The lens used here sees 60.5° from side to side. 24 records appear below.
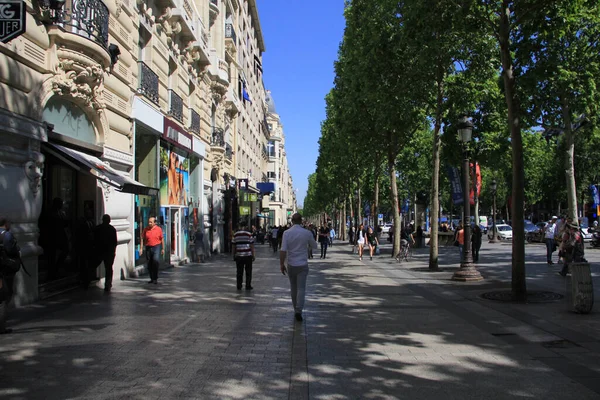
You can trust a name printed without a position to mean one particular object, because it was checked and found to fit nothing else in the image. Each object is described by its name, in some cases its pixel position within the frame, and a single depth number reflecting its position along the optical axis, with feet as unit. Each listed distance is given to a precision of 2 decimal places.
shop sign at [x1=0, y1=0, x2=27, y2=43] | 24.40
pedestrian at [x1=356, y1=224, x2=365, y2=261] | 79.56
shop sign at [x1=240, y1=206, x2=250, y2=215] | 114.54
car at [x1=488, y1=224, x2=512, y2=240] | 143.45
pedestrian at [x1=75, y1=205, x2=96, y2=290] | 40.22
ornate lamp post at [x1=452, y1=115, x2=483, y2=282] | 48.06
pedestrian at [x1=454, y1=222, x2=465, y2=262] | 61.26
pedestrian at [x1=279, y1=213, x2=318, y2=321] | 28.63
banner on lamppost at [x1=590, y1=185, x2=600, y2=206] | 127.81
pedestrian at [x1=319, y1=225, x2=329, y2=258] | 82.91
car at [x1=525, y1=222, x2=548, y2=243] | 115.96
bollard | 29.01
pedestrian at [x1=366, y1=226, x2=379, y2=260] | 83.05
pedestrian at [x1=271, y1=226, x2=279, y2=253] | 104.99
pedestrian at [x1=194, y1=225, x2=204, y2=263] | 72.75
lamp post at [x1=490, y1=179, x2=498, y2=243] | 125.13
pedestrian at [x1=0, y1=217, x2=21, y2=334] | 22.39
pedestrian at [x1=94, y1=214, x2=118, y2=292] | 39.50
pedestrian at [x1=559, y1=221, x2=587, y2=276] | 43.98
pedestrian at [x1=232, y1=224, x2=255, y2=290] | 40.50
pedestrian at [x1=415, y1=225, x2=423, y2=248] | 111.24
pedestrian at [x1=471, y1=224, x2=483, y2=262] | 67.05
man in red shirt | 43.91
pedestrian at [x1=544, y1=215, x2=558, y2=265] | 60.39
